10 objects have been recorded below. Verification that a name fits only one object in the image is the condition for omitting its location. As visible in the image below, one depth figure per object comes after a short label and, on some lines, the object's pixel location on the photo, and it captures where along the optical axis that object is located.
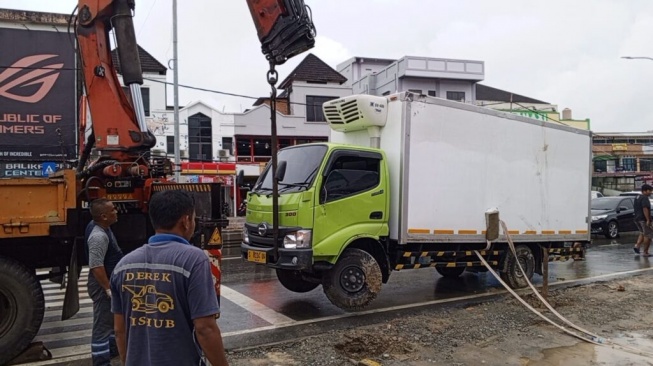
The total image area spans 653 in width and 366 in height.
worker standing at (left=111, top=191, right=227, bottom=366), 2.37
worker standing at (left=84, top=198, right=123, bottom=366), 4.55
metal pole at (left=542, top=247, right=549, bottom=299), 7.88
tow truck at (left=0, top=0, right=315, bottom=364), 5.06
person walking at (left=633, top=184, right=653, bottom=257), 13.29
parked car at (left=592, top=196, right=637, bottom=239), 18.52
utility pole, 19.98
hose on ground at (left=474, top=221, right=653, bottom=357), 5.50
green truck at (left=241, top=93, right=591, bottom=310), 6.91
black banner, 15.19
